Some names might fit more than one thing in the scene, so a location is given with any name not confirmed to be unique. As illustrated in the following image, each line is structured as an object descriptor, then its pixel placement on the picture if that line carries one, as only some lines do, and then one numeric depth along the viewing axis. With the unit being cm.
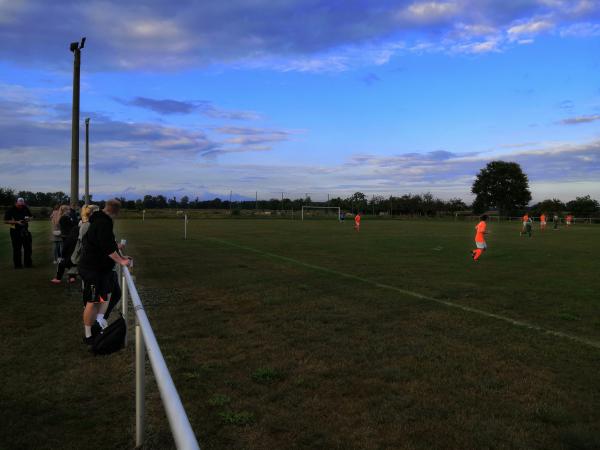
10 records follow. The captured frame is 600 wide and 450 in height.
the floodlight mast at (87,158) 3088
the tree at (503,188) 10112
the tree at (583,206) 8245
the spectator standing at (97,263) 579
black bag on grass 489
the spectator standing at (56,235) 1206
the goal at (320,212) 8769
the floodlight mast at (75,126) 1336
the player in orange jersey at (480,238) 1655
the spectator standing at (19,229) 1241
